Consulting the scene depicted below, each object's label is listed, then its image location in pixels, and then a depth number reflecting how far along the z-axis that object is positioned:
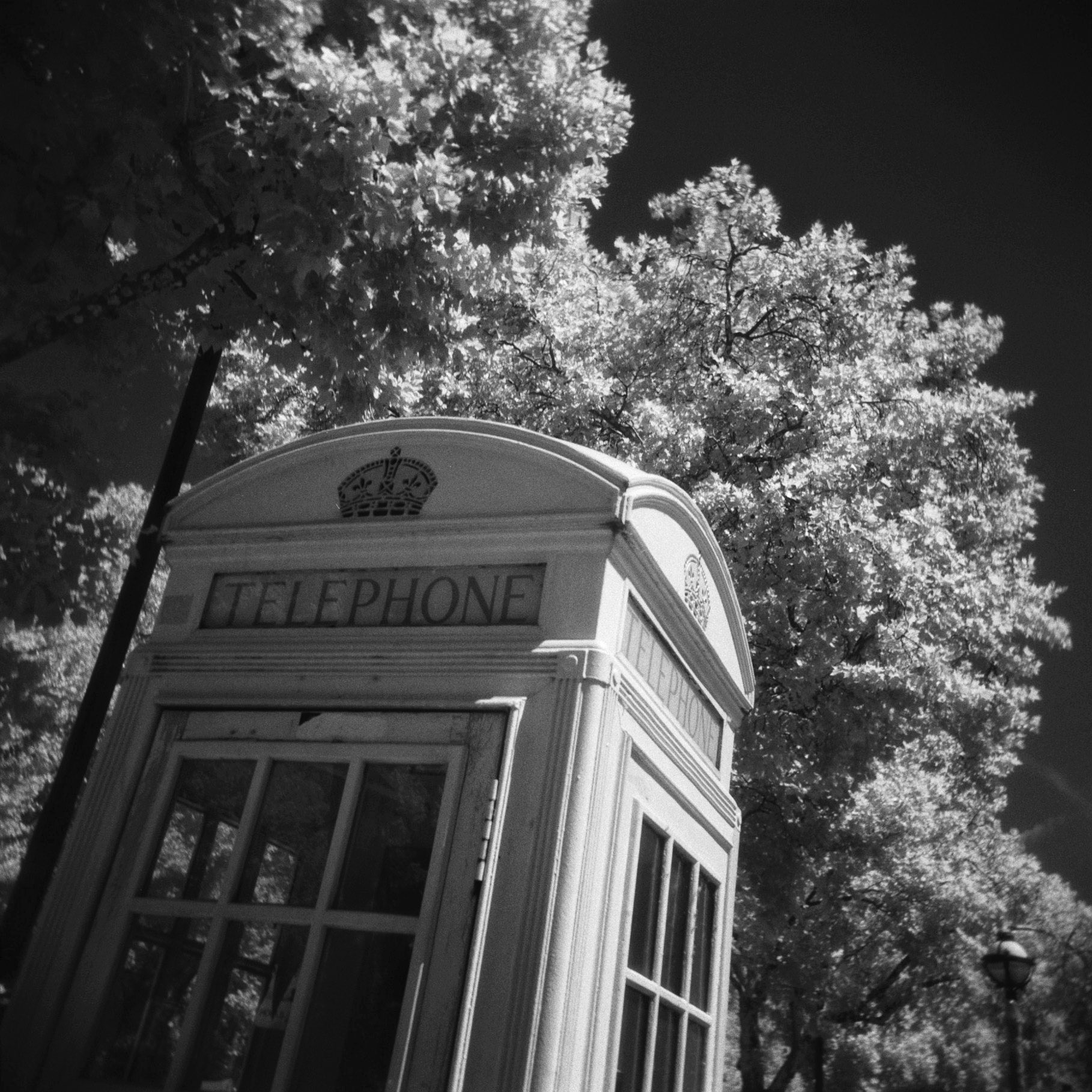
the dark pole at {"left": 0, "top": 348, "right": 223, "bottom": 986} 3.96
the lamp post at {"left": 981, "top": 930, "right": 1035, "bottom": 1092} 15.48
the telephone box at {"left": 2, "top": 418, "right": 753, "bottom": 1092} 3.05
